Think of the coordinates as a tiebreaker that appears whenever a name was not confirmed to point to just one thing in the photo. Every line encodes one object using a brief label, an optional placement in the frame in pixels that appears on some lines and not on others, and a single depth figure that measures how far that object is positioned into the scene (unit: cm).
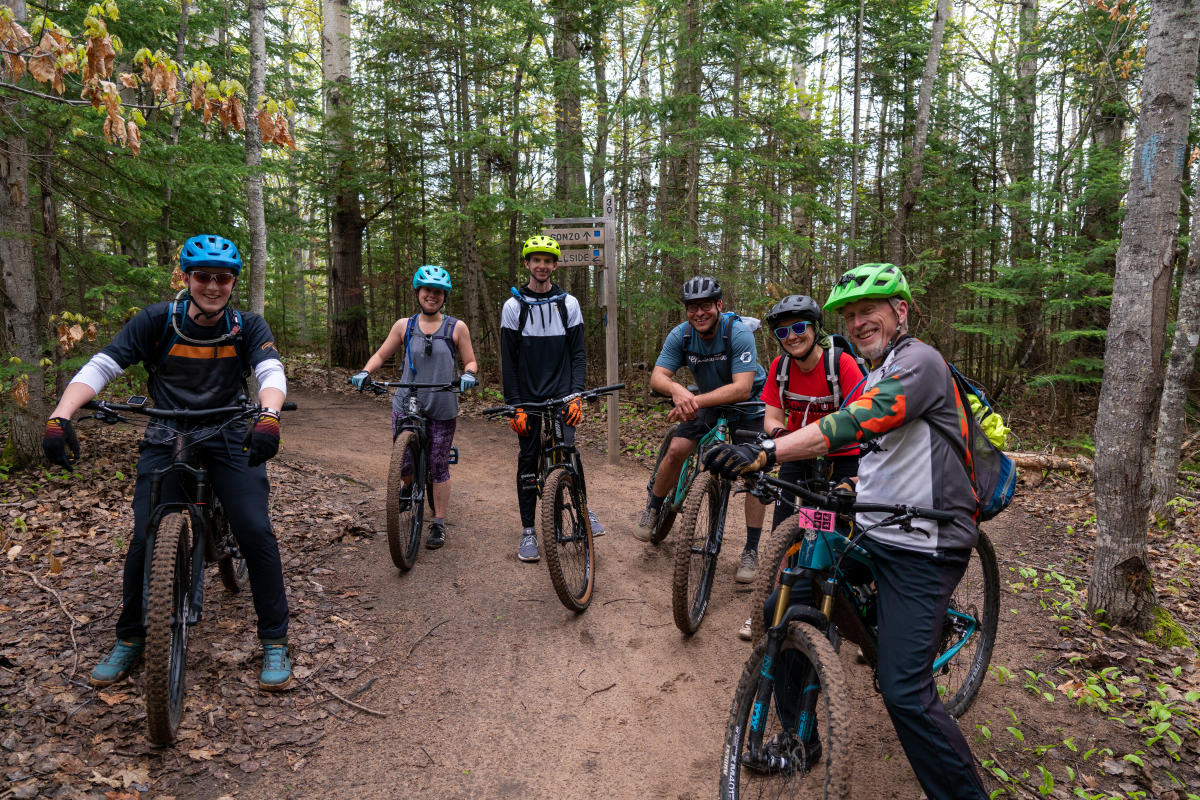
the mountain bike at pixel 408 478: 485
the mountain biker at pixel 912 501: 232
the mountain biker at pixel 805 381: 398
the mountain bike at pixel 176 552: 299
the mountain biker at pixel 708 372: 484
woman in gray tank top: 550
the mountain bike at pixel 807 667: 235
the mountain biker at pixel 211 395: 344
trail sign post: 902
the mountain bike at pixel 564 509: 439
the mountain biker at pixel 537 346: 516
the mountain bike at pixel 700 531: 411
